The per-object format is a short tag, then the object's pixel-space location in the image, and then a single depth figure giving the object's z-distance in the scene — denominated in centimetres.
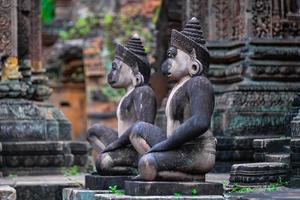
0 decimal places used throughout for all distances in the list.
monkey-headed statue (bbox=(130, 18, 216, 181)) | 1143
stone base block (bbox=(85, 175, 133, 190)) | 1308
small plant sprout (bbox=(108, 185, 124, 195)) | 1218
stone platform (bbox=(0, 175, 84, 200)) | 1532
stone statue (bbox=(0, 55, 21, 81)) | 1873
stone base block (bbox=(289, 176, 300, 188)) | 1360
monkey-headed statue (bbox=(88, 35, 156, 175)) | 1332
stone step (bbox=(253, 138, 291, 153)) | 1532
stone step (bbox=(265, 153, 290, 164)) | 1419
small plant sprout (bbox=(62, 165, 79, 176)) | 1838
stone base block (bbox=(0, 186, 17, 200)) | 1201
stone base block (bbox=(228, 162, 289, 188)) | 1360
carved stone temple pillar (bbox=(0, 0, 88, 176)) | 1821
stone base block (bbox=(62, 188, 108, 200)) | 1279
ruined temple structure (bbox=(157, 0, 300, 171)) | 1728
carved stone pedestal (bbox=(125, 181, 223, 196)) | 1128
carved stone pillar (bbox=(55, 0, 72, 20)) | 4439
